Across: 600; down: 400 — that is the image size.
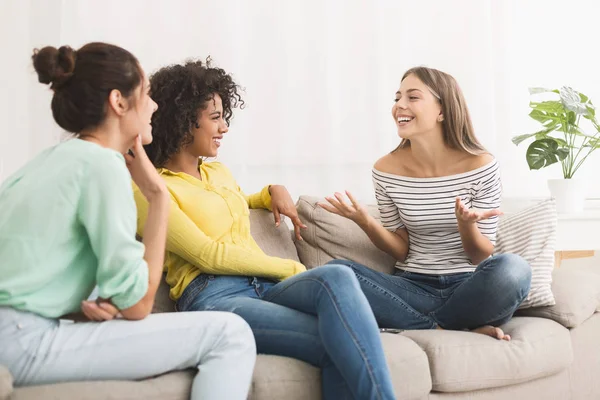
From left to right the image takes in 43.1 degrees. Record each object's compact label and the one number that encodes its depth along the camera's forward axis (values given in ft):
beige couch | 5.50
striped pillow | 7.95
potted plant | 10.59
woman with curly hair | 5.83
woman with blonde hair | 7.40
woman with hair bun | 5.03
